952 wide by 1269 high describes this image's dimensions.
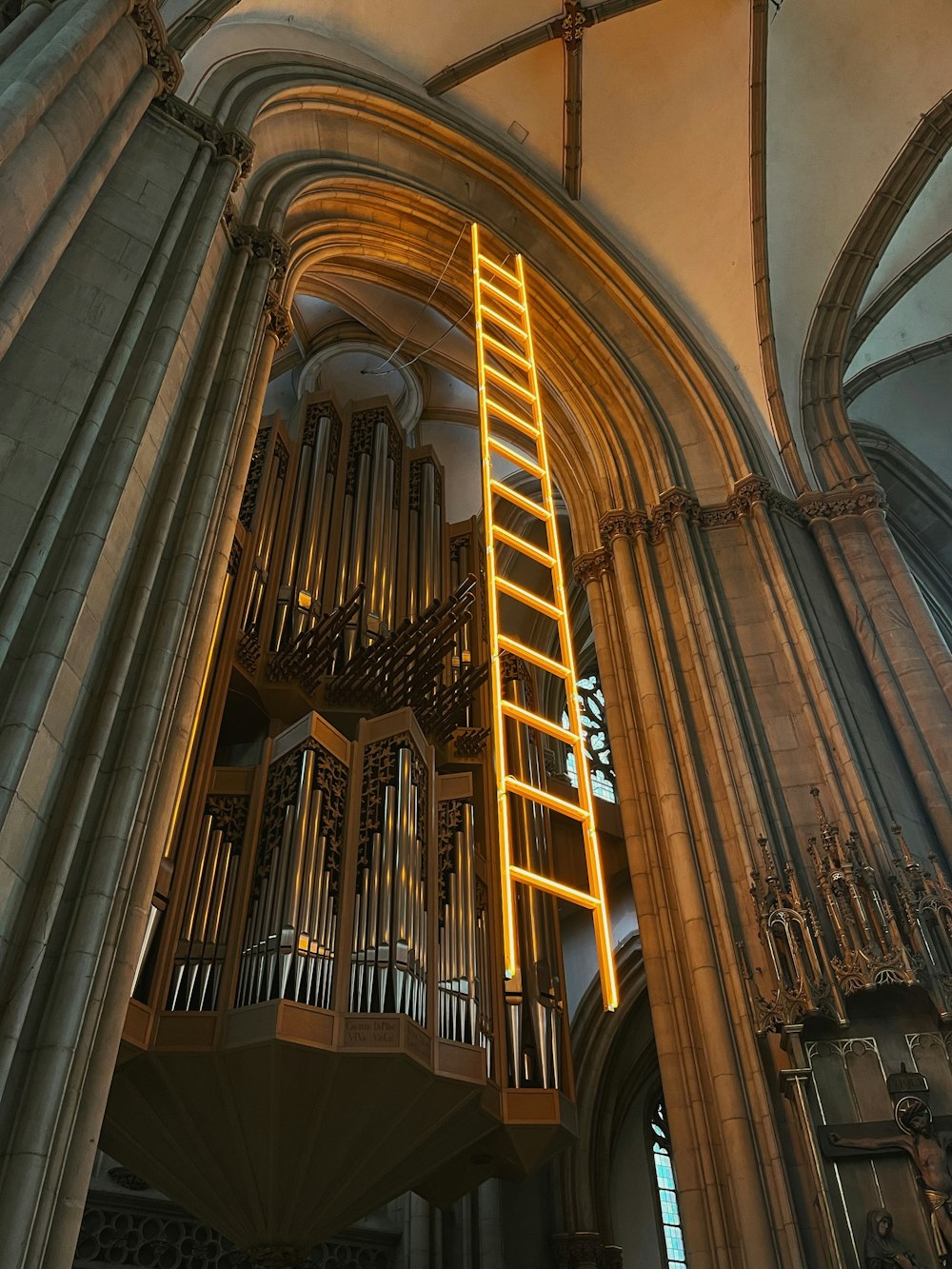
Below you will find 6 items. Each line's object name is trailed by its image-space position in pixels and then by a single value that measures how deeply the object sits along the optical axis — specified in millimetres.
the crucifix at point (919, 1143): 5078
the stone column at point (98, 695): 3307
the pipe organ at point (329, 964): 5590
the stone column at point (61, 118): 4406
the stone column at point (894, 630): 7199
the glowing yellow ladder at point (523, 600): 4465
